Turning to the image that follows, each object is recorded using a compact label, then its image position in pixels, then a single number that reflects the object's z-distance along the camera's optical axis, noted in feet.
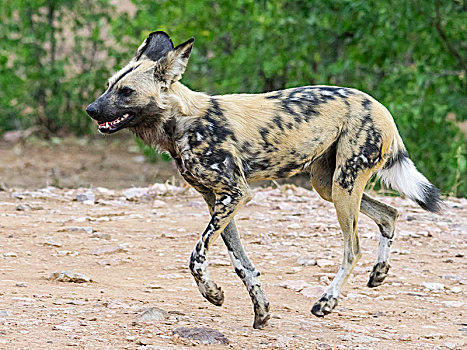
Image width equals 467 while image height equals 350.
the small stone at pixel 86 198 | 45.44
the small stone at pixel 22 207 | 42.47
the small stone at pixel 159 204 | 44.86
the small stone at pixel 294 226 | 39.98
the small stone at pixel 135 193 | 46.92
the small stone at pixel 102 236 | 37.40
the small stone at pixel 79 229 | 38.11
